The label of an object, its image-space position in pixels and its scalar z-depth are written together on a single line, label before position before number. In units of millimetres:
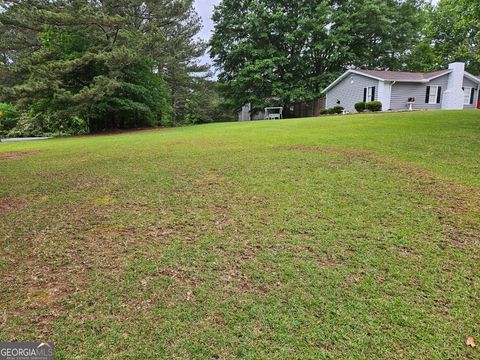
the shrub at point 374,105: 17250
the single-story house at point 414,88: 19109
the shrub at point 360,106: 17805
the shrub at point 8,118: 21000
